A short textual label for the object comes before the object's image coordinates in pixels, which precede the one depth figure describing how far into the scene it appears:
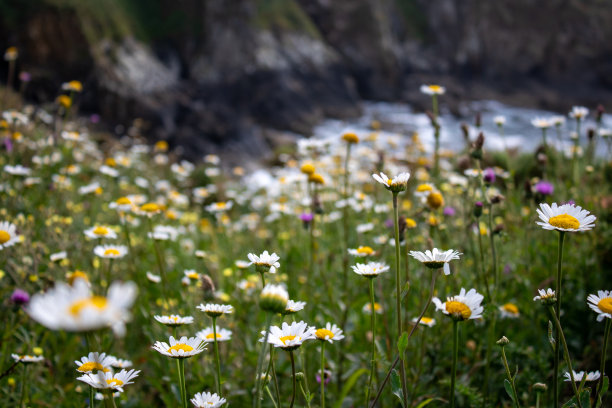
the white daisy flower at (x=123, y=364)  1.19
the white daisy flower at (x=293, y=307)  1.11
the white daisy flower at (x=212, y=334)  1.17
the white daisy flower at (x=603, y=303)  1.07
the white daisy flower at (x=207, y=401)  1.08
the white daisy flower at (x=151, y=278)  1.34
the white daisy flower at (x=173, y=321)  1.13
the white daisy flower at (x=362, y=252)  1.21
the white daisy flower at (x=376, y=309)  1.34
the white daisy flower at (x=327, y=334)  1.09
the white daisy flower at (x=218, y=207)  1.76
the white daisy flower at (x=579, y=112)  1.60
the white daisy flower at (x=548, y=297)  1.10
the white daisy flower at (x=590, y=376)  1.10
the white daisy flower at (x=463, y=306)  1.09
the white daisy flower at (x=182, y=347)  1.08
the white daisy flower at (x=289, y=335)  1.07
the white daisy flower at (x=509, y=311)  1.30
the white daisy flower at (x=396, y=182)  1.11
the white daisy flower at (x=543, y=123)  1.55
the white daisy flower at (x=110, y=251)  1.24
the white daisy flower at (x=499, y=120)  1.78
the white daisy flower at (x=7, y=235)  1.20
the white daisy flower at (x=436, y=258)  1.10
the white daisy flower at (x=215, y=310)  1.11
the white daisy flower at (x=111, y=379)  1.06
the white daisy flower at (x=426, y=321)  1.19
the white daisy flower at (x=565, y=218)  1.09
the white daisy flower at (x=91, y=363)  1.09
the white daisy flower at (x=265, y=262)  1.10
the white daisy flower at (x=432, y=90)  1.54
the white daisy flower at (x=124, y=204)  1.41
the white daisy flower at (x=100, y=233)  1.30
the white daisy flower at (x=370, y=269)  1.12
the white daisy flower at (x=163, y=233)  1.45
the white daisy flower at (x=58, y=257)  1.33
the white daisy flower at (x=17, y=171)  1.57
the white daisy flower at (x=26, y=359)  1.16
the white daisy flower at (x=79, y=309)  0.95
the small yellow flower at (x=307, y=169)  1.38
